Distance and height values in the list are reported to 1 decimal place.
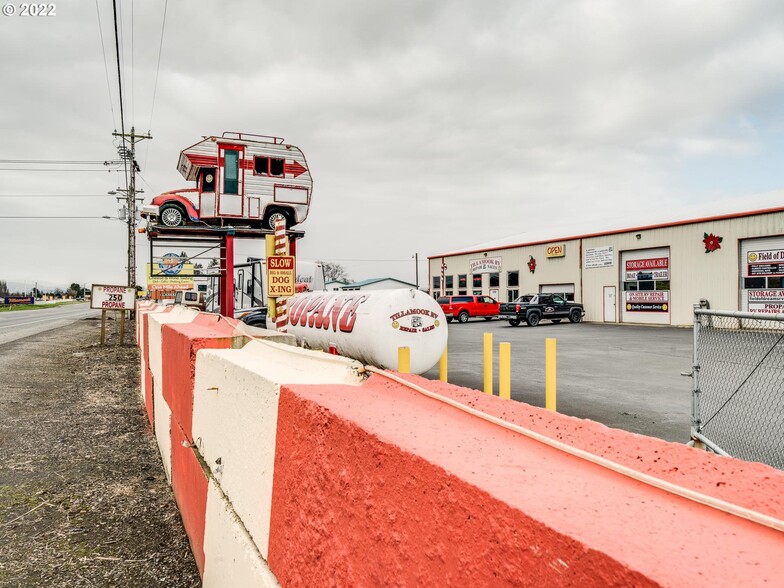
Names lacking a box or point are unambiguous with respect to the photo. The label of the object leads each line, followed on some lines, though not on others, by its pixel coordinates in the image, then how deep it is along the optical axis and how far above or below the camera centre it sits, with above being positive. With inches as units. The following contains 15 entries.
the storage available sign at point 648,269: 1173.1 +45.8
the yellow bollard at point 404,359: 345.1 -42.7
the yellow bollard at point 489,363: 338.0 -45.6
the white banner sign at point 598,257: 1289.4 +79.1
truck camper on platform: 623.2 +125.6
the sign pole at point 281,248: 453.4 +37.9
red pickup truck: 1343.5 -38.8
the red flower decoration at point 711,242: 1069.1 +92.8
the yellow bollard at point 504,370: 318.0 -45.9
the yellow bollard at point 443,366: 397.7 -54.1
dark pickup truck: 1180.5 -41.4
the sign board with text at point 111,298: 644.7 -5.0
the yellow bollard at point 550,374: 311.6 -47.4
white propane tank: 378.6 -25.0
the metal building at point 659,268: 1008.2 +49.1
